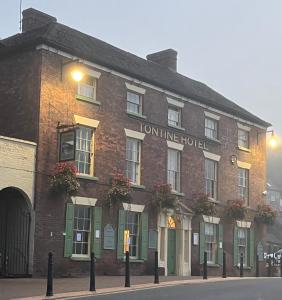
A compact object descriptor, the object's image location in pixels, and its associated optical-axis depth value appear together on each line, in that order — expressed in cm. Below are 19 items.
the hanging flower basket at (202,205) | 2747
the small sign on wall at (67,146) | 2108
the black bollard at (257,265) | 2728
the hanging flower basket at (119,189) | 2330
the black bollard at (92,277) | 1617
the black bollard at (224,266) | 2367
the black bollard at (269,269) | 2911
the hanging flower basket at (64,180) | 2097
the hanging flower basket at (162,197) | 2542
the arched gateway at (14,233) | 2080
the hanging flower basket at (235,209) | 2939
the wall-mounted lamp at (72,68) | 2216
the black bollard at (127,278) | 1772
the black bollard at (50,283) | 1459
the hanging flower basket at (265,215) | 3173
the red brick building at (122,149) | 2153
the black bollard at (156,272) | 1890
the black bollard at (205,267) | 2164
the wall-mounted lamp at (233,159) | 3045
